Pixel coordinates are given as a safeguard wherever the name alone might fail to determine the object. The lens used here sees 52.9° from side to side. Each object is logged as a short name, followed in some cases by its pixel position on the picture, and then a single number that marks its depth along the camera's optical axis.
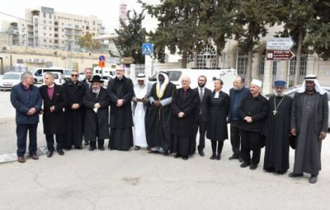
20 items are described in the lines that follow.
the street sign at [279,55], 11.13
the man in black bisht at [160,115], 7.43
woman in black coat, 6.98
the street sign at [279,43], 11.32
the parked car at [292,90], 10.51
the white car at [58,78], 25.08
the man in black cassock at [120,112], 7.66
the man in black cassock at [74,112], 7.49
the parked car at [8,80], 25.97
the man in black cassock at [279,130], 6.02
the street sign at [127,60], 23.09
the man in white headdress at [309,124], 5.68
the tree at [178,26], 22.69
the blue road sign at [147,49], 16.16
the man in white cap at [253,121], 6.23
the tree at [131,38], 33.88
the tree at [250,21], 19.11
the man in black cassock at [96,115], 7.63
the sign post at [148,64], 30.91
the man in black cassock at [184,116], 7.08
